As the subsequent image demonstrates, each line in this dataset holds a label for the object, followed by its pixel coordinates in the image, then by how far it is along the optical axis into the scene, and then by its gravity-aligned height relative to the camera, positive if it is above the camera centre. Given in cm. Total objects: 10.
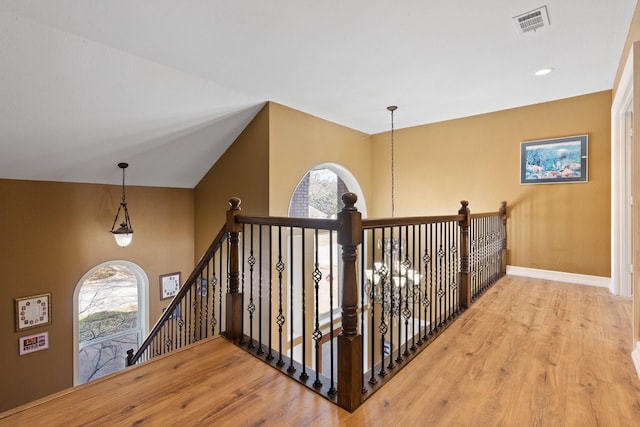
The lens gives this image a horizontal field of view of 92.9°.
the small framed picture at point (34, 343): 390 -170
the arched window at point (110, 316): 483 -170
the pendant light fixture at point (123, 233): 422 -29
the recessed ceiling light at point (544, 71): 318 +149
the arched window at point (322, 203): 641 +22
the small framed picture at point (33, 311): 385 -128
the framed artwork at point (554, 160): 384 +68
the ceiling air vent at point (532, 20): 227 +149
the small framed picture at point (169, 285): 514 -125
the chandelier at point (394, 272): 217 -64
